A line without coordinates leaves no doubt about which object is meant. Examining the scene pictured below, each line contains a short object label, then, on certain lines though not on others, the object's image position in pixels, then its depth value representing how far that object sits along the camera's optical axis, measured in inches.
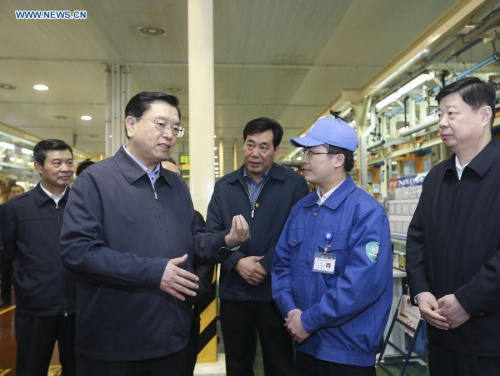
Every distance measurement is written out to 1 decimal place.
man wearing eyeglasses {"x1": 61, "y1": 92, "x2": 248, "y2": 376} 59.6
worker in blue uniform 68.1
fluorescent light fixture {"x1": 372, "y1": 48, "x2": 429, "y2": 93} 171.3
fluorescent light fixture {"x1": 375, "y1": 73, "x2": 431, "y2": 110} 182.5
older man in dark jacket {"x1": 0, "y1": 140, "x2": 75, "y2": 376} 96.8
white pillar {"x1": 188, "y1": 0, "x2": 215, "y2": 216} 142.0
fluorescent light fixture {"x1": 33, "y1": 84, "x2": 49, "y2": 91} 339.0
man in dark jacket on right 63.7
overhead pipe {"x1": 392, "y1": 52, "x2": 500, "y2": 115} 169.5
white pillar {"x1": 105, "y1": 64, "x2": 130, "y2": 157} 285.3
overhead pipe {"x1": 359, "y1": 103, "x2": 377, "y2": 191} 256.5
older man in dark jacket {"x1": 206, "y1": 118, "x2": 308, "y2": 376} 94.2
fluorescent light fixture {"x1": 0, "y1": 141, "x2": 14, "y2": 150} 333.4
